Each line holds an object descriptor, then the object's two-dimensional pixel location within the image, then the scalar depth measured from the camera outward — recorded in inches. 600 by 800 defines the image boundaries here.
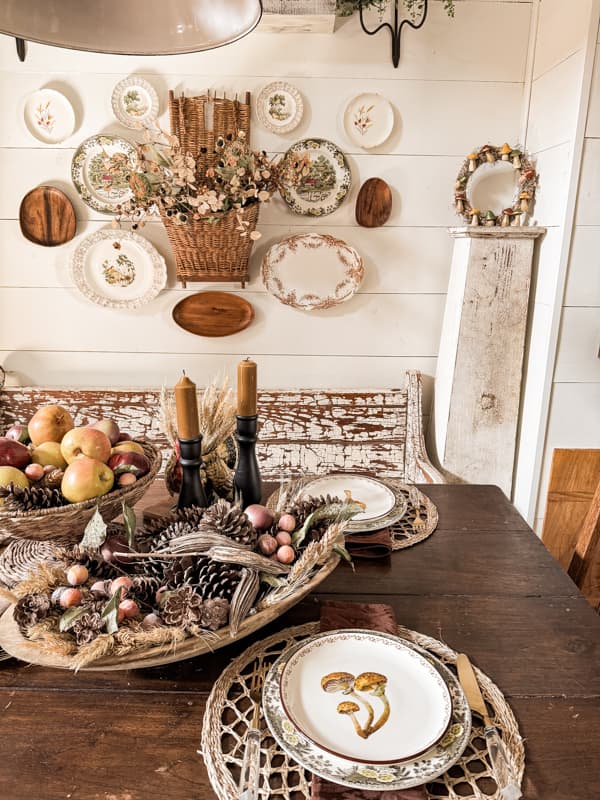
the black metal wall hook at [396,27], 74.5
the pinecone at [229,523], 32.7
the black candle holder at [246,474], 40.6
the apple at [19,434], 42.7
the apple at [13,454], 37.8
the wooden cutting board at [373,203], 79.9
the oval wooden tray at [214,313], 82.3
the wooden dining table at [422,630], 25.2
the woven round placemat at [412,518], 45.8
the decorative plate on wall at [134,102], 76.0
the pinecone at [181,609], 28.8
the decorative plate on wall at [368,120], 77.5
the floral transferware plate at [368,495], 46.1
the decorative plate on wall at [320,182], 78.5
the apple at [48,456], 39.8
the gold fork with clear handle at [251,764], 24.5
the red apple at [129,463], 39.3
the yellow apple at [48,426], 42.6
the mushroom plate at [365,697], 26.2
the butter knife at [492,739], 24.4
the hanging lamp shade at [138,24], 34.9
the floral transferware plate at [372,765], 24.4
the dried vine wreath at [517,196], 73.7
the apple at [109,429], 43.8
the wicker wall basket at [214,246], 71.5
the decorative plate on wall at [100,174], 77.5
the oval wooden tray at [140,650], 27.0
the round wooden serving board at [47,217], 78.7
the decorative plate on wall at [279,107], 76.7
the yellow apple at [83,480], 36.4
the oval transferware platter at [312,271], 80.7
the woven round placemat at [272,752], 25.0
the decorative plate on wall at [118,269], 80.6
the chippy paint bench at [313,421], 81.7
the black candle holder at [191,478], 38.1
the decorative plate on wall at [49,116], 76.3
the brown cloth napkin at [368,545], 43.4
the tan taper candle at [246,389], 38.5
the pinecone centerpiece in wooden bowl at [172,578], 27.8
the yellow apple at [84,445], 38.9
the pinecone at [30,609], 28.4
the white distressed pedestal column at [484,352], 72.9
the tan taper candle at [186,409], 36.0
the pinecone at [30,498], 34.9
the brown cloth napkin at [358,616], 34.5
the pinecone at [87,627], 27.5
